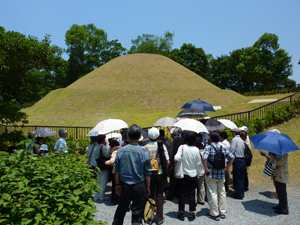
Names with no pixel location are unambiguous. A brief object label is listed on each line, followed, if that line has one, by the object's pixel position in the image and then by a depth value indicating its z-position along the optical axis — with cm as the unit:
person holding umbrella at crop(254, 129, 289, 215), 544
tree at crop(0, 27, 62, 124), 997
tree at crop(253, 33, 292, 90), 5038
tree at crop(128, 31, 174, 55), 7388
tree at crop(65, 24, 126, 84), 6644
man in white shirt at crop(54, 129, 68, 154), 727
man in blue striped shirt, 529
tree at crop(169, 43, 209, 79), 6849
